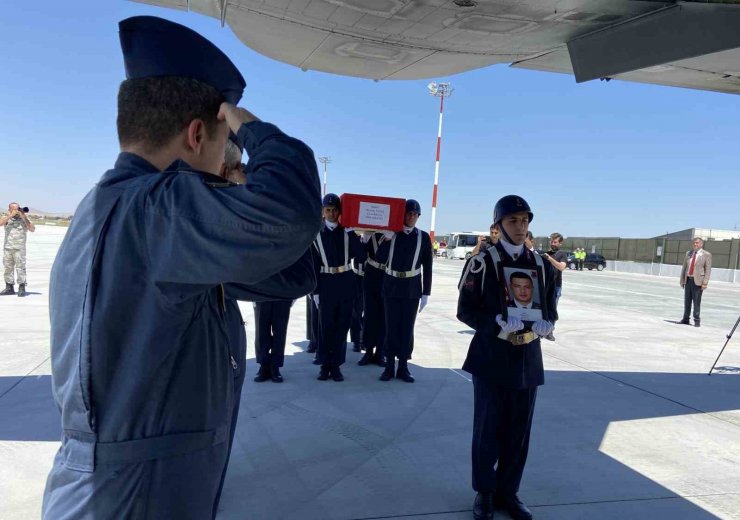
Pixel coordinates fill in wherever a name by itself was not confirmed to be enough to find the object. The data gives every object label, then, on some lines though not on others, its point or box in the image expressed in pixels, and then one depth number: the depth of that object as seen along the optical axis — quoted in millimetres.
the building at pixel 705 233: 49453
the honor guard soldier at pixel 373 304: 6367
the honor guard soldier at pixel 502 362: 2922
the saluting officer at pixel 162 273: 882
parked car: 37594
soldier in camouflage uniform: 10133
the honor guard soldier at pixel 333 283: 5695
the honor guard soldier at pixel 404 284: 5656
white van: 44303
